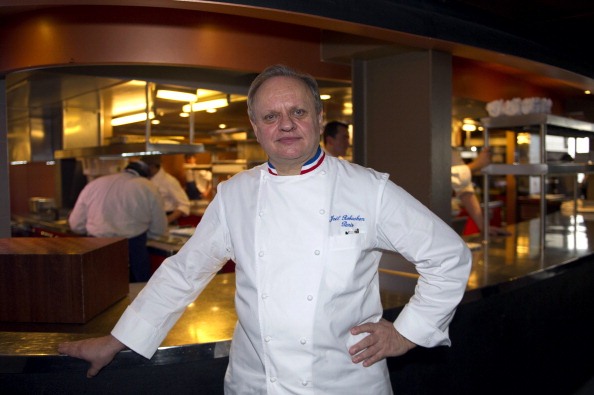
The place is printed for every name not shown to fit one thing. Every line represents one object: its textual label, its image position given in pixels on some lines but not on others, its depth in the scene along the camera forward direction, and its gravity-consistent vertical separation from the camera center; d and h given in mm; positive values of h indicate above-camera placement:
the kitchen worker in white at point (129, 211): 3928 -231
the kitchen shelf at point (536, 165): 3164 +76
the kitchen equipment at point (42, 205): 6336 -286
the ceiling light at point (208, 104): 4480 +711
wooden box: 1604 -329
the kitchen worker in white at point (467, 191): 4008 -115
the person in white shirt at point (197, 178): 9141 +57
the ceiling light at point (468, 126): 6810 +733
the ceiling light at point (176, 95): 3633 +646
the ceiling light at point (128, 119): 4731 +649
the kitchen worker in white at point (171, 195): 5562 -152
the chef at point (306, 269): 1198 -224
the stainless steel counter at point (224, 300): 1464 -472
